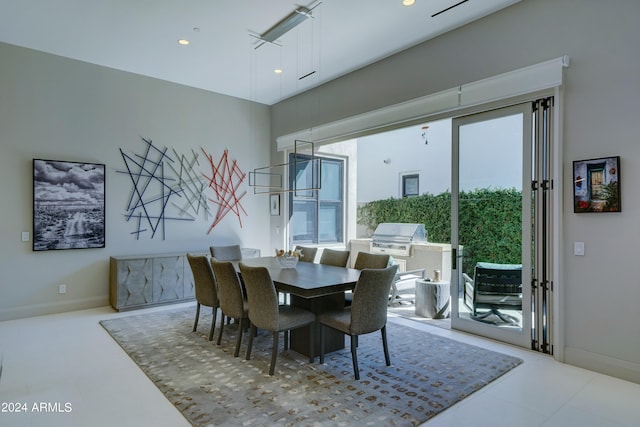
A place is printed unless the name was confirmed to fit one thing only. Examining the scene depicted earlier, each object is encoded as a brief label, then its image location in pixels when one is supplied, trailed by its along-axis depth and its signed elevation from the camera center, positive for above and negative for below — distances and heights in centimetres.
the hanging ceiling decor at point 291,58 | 395 +213
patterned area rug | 246 -134
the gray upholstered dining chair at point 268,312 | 307 -84
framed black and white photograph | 475 +15
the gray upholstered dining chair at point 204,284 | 391 -76
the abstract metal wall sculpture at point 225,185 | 633 +54
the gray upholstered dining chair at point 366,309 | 296 -79
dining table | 310 -63
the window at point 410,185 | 818 +68
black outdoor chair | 375 -81
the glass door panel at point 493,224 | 367 -10
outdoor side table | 475 -111
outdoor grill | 671 -46
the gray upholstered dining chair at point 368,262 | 386 -51
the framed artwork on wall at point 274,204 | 692 +22
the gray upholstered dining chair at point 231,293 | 345 -75
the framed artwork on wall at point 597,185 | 304 +25
